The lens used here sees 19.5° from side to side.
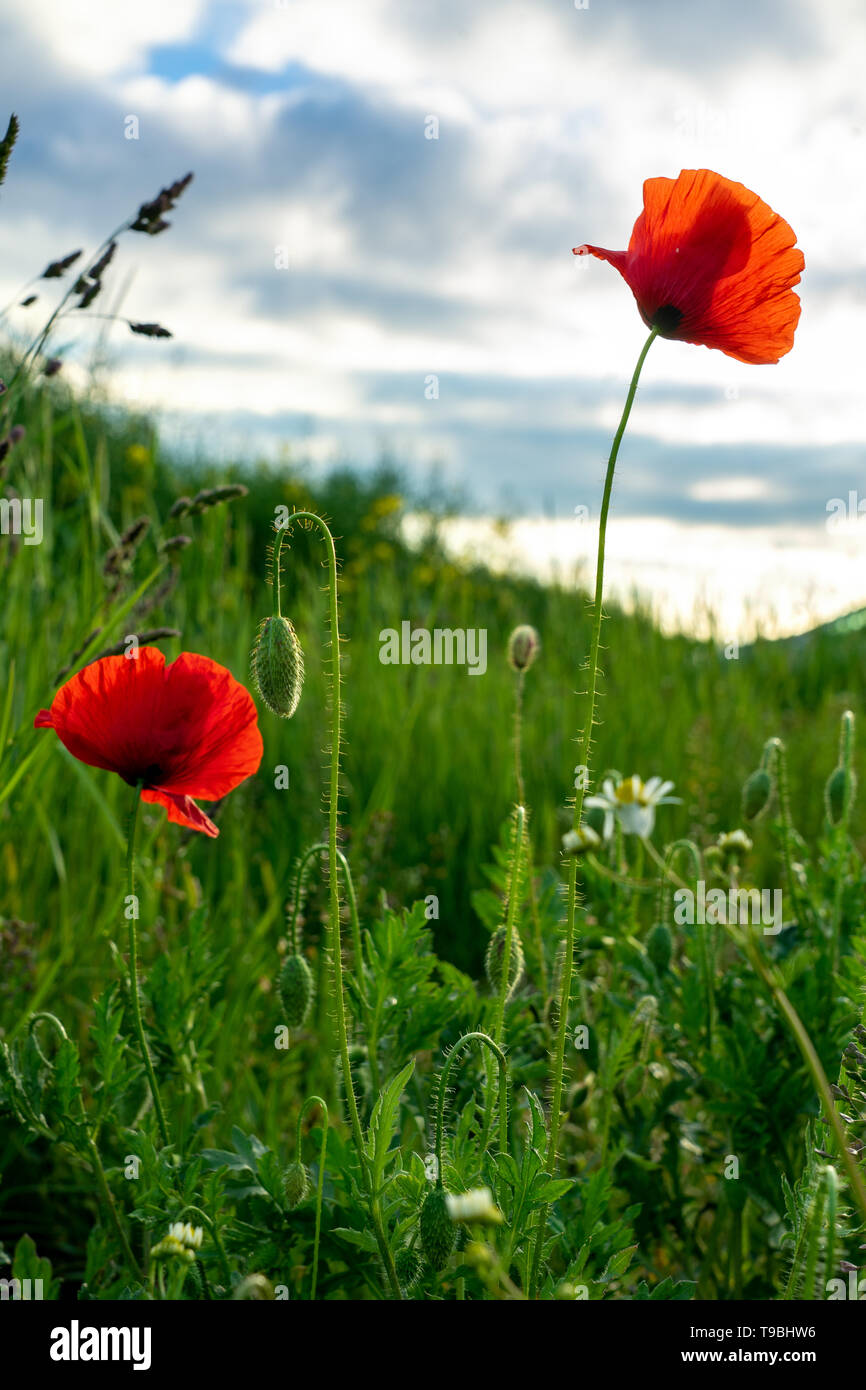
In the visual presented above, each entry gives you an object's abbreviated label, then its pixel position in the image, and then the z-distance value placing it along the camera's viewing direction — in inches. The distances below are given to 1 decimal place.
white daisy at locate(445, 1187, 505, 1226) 18.7
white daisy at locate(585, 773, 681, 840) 30.3
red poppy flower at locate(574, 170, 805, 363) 22.9
